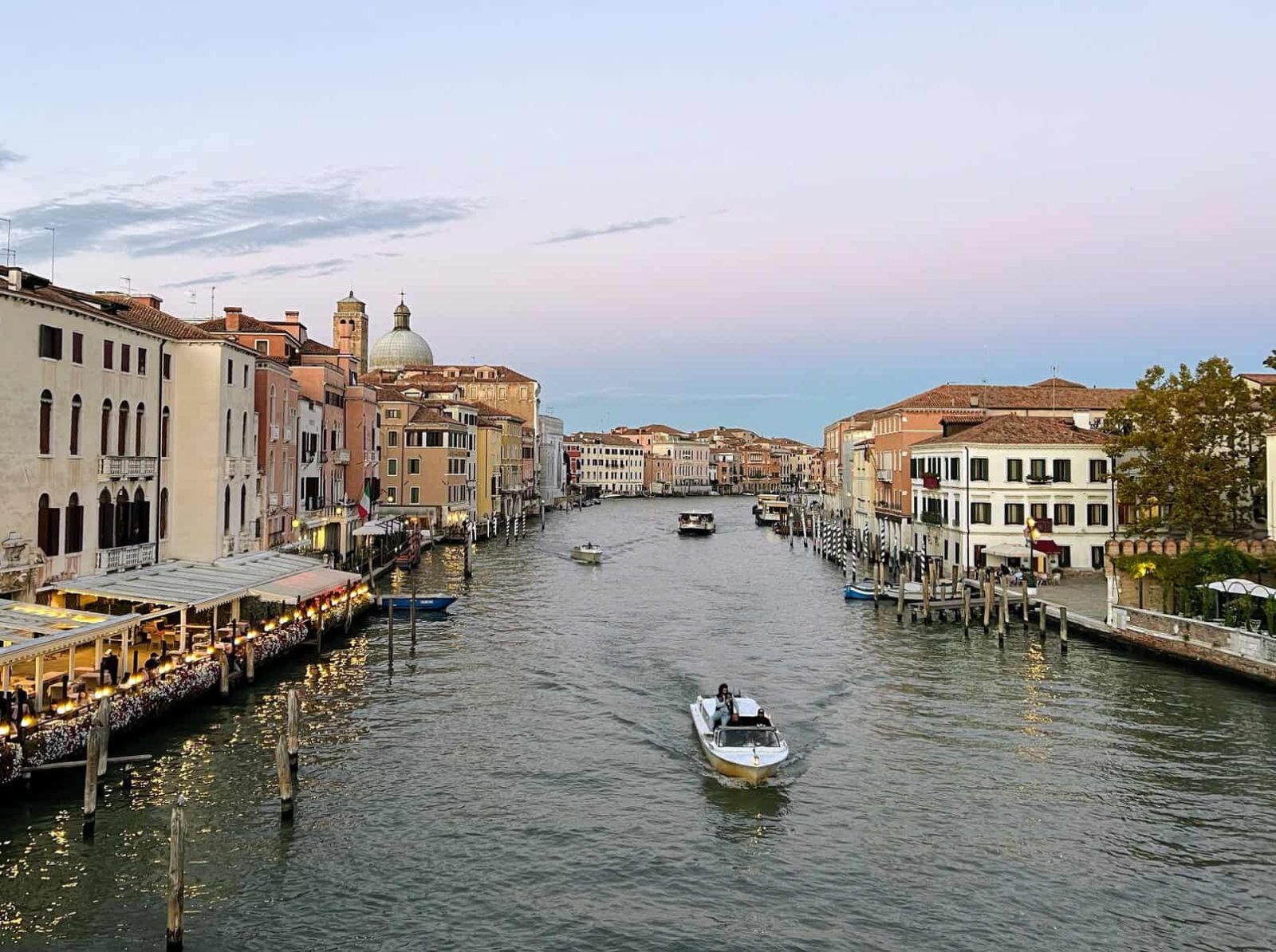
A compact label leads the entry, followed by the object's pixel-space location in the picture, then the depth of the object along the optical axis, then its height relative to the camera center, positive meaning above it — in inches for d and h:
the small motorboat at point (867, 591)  1681.6 -143.6
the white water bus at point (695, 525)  3494.1 -77.6
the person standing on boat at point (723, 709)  810.2 -160.3
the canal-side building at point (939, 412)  2246.6 +193.3
